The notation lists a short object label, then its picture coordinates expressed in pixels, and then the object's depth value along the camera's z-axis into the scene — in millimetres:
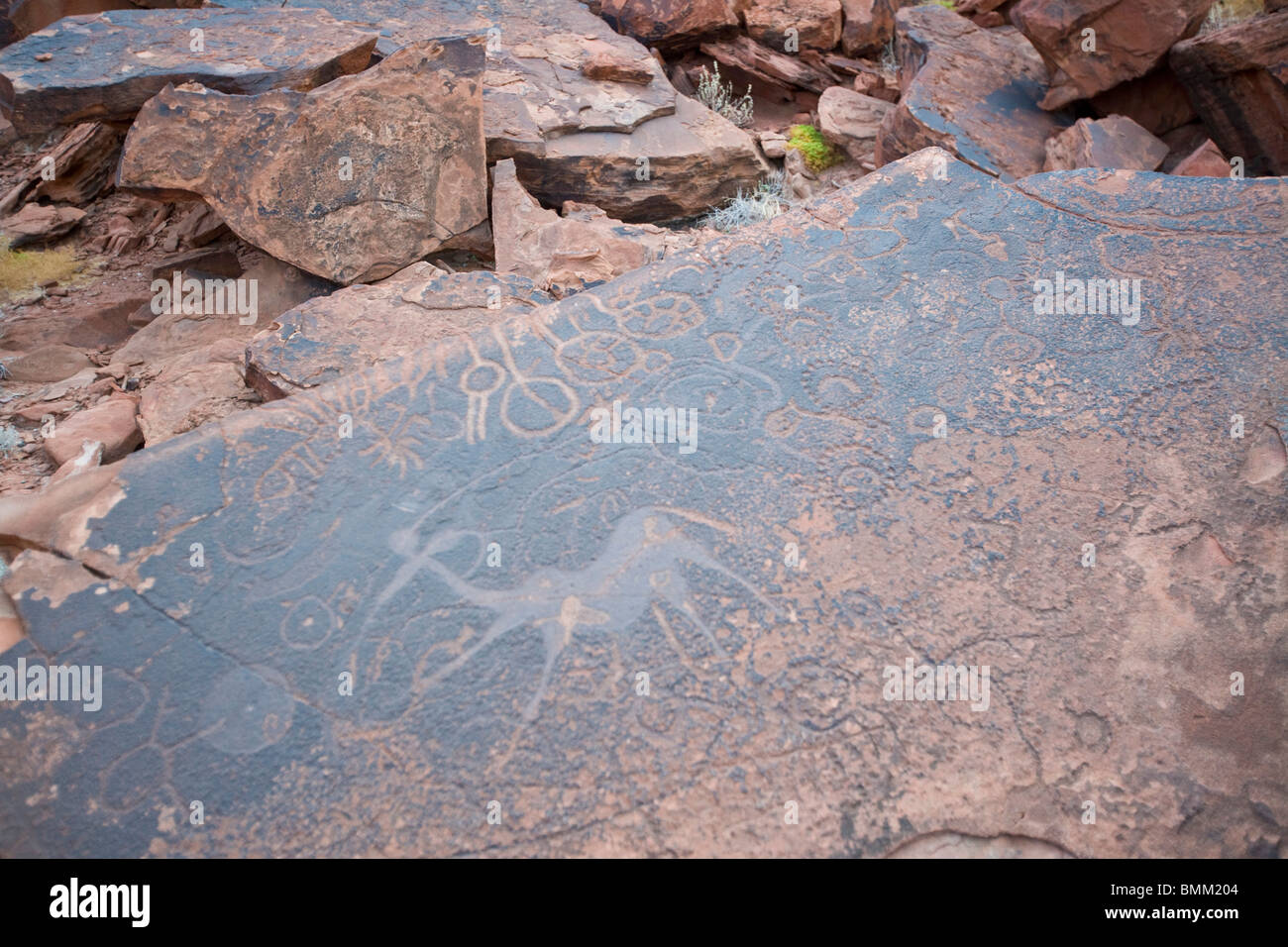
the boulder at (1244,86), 3412
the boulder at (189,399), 2654
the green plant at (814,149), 4621
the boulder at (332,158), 3143
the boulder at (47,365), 3279
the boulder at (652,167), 4008
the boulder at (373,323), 2527
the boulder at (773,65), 5180
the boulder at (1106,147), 3635
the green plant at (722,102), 5027
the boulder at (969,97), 3898
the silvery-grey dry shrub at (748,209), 4198
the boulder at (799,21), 5152
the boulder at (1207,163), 3486
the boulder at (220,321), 3299
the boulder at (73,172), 4555
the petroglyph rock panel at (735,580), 1430
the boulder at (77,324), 3533
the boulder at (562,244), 3164
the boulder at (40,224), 4254
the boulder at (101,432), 2578
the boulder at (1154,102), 3945
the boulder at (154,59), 3432
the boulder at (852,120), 4613
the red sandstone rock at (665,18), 5016
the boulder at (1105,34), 3654
